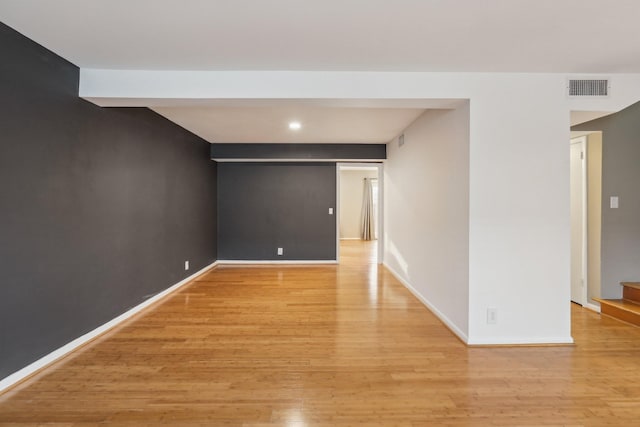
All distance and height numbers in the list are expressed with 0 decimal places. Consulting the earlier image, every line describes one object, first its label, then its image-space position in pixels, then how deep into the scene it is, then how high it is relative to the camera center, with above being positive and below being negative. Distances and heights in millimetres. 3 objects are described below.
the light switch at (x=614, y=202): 3473 +103
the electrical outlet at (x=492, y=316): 2723 -883
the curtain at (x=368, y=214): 10516 -80
